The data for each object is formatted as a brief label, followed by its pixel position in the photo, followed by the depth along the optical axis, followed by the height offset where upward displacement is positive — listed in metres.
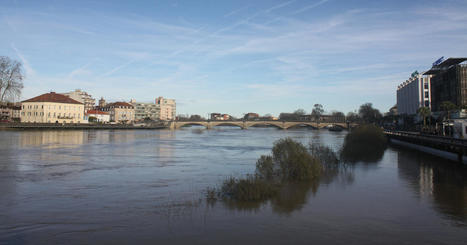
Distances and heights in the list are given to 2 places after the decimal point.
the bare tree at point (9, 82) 67.06 +9.75
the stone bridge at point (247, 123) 120.44 +2.74
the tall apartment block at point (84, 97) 132.62 +13.88
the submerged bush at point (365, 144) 31.16 -1.57
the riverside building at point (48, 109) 99.81 +6.12
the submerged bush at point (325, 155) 22.22 -1.68
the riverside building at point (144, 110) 179.75 +11.00
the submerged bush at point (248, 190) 12.83 -2.43
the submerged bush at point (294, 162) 17.56 -1.74
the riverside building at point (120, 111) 151.66 +8.58
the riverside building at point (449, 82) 64.38 +10.76
